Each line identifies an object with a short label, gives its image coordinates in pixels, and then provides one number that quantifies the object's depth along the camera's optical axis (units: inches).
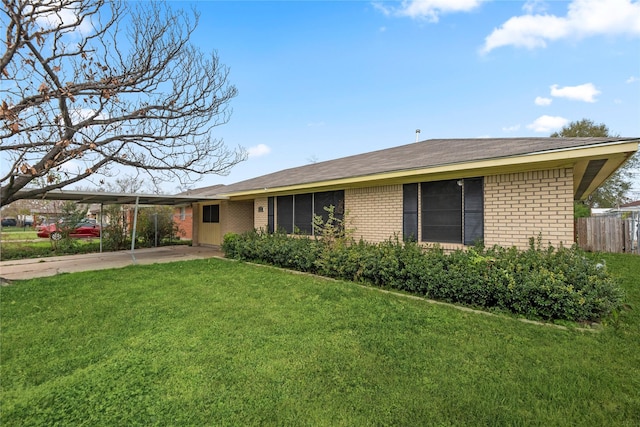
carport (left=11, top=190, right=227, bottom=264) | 393.0
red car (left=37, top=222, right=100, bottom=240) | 564.7
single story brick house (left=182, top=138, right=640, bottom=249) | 213.6
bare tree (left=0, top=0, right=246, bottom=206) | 159.0
